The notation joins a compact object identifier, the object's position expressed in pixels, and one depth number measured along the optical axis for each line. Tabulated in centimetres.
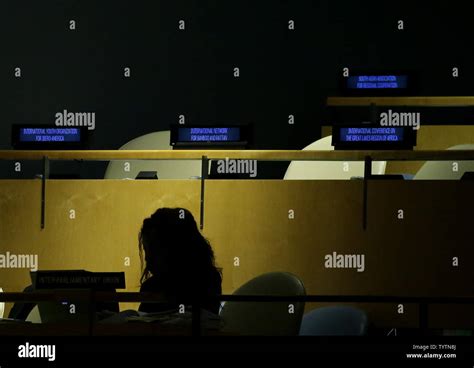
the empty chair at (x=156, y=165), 1201
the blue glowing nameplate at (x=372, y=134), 904
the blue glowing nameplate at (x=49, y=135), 947
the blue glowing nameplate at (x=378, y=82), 1158
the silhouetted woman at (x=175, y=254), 782
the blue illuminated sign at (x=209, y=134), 936
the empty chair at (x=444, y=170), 957
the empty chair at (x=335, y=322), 679
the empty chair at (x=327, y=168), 1087
